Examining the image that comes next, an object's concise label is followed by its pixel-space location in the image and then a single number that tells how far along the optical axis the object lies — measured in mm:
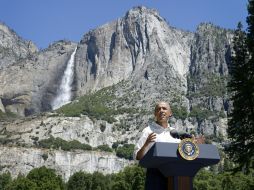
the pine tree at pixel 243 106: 23344
